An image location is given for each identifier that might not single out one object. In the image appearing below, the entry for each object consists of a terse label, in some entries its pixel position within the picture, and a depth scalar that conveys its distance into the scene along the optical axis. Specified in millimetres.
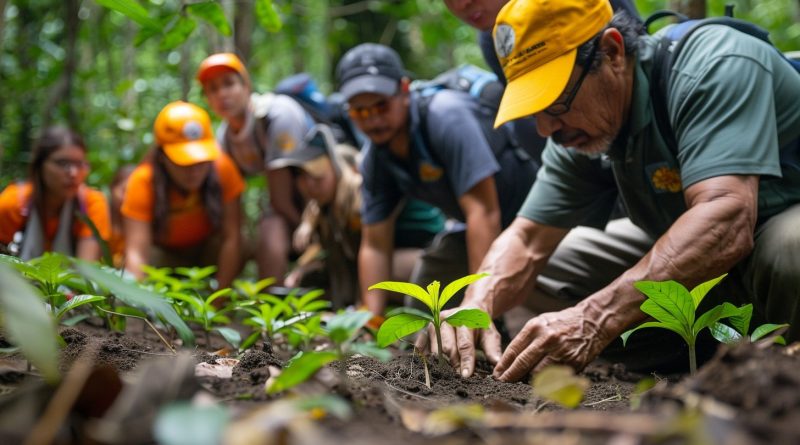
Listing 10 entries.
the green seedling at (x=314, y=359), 1080
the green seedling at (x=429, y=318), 1732
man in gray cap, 3492
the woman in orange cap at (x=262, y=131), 4684
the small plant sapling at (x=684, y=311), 1590
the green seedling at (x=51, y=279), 1746
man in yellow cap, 1938
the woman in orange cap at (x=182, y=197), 4387
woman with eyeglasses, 4008
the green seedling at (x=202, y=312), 2209
